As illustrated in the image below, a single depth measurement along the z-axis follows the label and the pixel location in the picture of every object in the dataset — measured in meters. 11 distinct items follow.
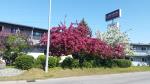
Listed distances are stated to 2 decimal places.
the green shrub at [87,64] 12.04
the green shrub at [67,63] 11.53
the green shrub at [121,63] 14.30
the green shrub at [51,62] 10.96
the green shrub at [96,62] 12.70
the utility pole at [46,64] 9.79
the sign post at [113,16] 19.44
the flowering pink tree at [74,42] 11.00
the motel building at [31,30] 14.65
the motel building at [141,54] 23.47
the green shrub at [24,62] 10.02
